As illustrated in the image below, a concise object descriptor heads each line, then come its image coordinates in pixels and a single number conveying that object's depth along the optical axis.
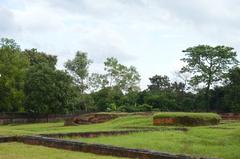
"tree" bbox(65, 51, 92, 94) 49.56
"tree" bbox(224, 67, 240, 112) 42.84
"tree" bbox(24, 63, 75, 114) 39.28
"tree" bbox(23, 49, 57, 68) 51.98
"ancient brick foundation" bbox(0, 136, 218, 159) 9.93
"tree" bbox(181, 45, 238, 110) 46.75
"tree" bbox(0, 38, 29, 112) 37.74
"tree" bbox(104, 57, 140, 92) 50.12
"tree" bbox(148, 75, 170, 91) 60.49
